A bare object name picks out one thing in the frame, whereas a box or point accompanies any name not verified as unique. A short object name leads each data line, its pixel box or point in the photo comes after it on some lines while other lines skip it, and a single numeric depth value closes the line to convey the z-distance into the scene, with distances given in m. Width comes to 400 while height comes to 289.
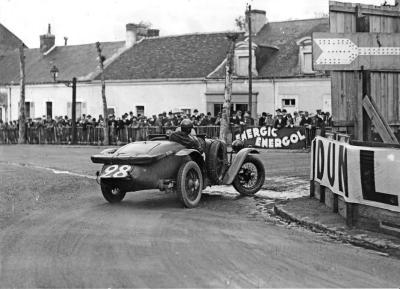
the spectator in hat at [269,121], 28.03
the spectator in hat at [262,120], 28.90
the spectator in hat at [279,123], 26.34
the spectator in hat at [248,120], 28.52
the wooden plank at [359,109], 11.17
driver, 12.09
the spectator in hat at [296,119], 26.99
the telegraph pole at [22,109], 40.28
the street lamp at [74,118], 35.56
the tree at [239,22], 66.94
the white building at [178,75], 39.03
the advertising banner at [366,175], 8.27
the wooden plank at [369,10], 11.94
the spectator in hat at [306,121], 26.26
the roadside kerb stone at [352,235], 7.95
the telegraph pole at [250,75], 36.94
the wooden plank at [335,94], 12.11
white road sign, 11.14
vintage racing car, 11.28
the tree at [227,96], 27.86
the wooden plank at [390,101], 12.65
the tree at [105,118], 33.59
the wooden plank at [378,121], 10.70
